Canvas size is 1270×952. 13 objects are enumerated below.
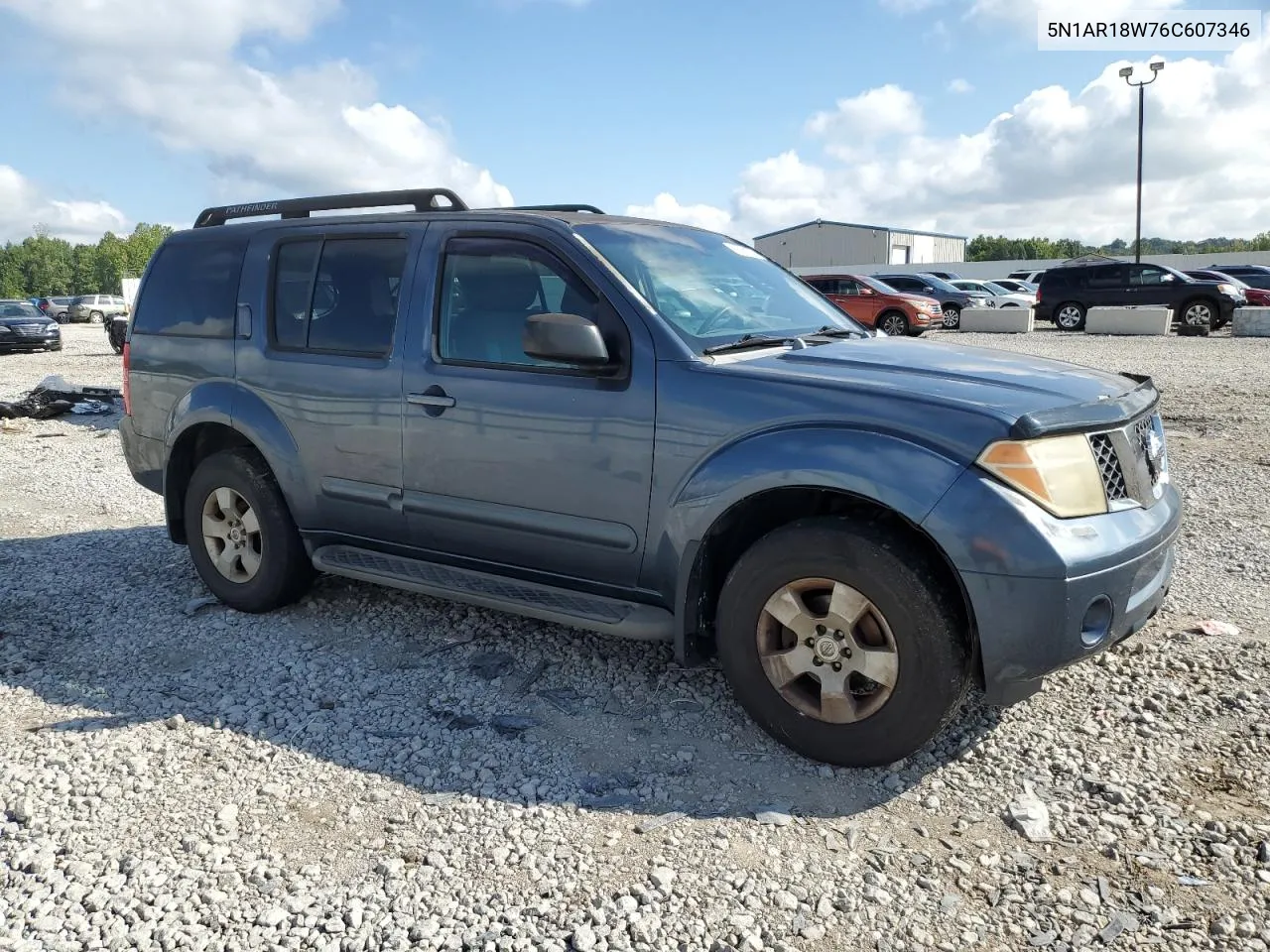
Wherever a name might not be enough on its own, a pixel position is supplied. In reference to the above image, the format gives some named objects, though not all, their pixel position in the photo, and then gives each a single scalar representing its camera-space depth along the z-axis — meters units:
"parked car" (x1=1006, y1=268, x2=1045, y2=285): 44.73
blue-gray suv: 3.05
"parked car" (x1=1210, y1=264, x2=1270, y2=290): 28.27
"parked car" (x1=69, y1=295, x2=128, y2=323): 53.75
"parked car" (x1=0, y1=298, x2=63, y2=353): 25.64
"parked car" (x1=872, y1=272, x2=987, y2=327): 26.56
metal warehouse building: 68.06
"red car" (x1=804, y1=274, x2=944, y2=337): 22.50
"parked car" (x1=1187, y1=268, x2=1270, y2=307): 24.83
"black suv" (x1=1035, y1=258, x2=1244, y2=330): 22.59
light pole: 33.88
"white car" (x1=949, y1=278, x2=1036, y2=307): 29.12
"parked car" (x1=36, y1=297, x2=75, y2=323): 51.50
